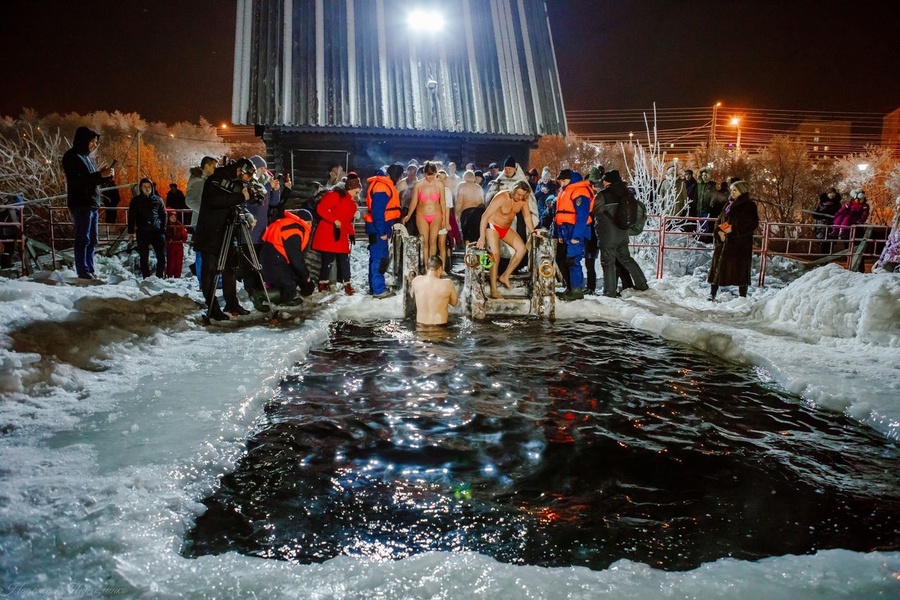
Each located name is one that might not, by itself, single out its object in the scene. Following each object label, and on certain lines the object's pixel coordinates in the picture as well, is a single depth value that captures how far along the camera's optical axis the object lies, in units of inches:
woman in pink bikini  380.8
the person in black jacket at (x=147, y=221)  416.2
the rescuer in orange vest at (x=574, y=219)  374.3
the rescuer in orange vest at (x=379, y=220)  374.9
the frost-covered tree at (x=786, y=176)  1750.7
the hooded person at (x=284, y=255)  341.4
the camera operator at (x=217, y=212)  284.7
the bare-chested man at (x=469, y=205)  440.1
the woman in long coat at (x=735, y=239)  371.6
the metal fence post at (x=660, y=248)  478.9
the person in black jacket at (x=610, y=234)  384.8
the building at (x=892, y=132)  2176.8
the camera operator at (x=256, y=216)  301.1
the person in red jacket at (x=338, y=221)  376.2
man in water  310.3
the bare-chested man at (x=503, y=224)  354.3
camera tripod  291.4
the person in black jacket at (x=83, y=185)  323.0
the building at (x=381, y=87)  578.9
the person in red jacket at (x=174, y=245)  454.9
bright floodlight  656.4
